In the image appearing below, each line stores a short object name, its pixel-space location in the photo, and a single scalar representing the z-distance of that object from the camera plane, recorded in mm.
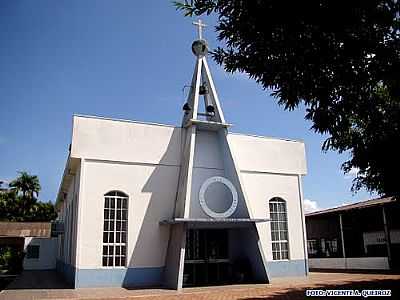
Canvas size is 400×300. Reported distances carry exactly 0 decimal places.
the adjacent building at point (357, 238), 18953
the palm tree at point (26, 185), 41809
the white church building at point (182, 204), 13297
